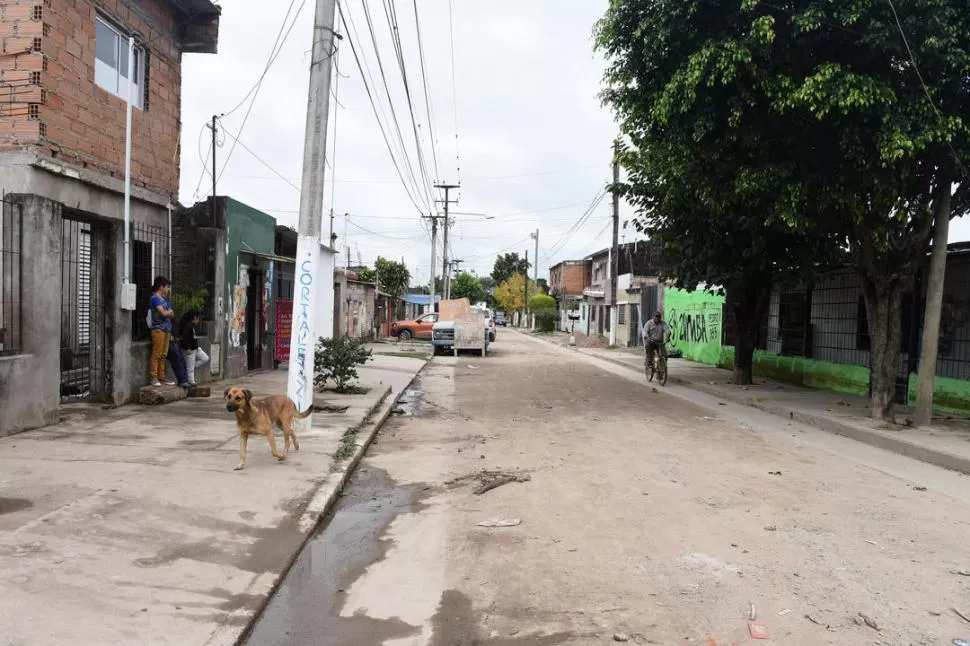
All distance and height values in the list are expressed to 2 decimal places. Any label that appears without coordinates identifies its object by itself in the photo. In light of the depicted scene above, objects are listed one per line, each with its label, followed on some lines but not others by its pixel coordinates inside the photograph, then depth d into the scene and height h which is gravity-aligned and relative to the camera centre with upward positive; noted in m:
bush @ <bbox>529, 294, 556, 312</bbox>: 62.06 -0.11
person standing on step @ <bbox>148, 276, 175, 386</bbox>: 10.12 -0.53
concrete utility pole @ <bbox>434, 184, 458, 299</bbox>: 47.23 +3.21
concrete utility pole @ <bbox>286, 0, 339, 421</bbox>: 8.33 +1.02
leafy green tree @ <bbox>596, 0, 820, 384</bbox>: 10.02 +2.50
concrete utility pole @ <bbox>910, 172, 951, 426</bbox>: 10.09 +0.10
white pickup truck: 26.16 -1.31
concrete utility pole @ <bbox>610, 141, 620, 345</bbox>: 30.86 +2.13
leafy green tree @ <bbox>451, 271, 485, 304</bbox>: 87.54 +1.54
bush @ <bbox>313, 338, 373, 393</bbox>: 12.02 -1.15
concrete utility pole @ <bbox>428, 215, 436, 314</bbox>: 43.47 +4.13
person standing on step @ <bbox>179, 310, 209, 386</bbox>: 10.99 -0.81
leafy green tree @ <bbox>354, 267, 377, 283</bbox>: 43.58 +1.35
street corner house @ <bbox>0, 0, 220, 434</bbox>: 7.57 +1.41
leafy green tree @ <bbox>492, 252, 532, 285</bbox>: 115.31 +5.67
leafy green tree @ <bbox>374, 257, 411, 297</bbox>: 43.22 +1.40
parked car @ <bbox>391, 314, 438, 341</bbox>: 35.06 -1.63
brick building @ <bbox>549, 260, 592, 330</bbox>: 64.44 +2.16
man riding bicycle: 16.75 -0.72
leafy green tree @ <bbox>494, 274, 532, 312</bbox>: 88.25 +0.92
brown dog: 6.32 -1.22
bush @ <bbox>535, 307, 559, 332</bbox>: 55.88 -1.46
